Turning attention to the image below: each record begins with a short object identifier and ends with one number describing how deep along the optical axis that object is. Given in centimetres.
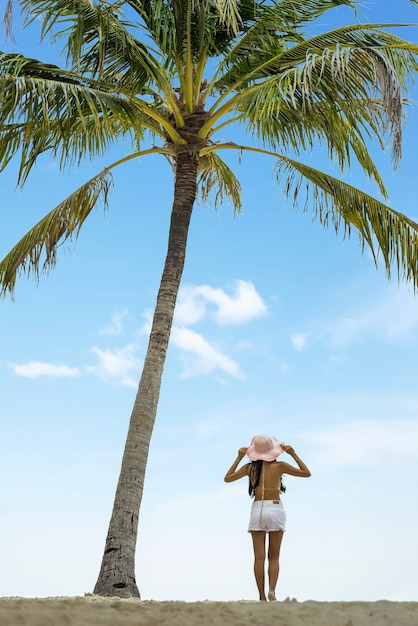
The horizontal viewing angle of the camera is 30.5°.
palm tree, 865
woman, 696
